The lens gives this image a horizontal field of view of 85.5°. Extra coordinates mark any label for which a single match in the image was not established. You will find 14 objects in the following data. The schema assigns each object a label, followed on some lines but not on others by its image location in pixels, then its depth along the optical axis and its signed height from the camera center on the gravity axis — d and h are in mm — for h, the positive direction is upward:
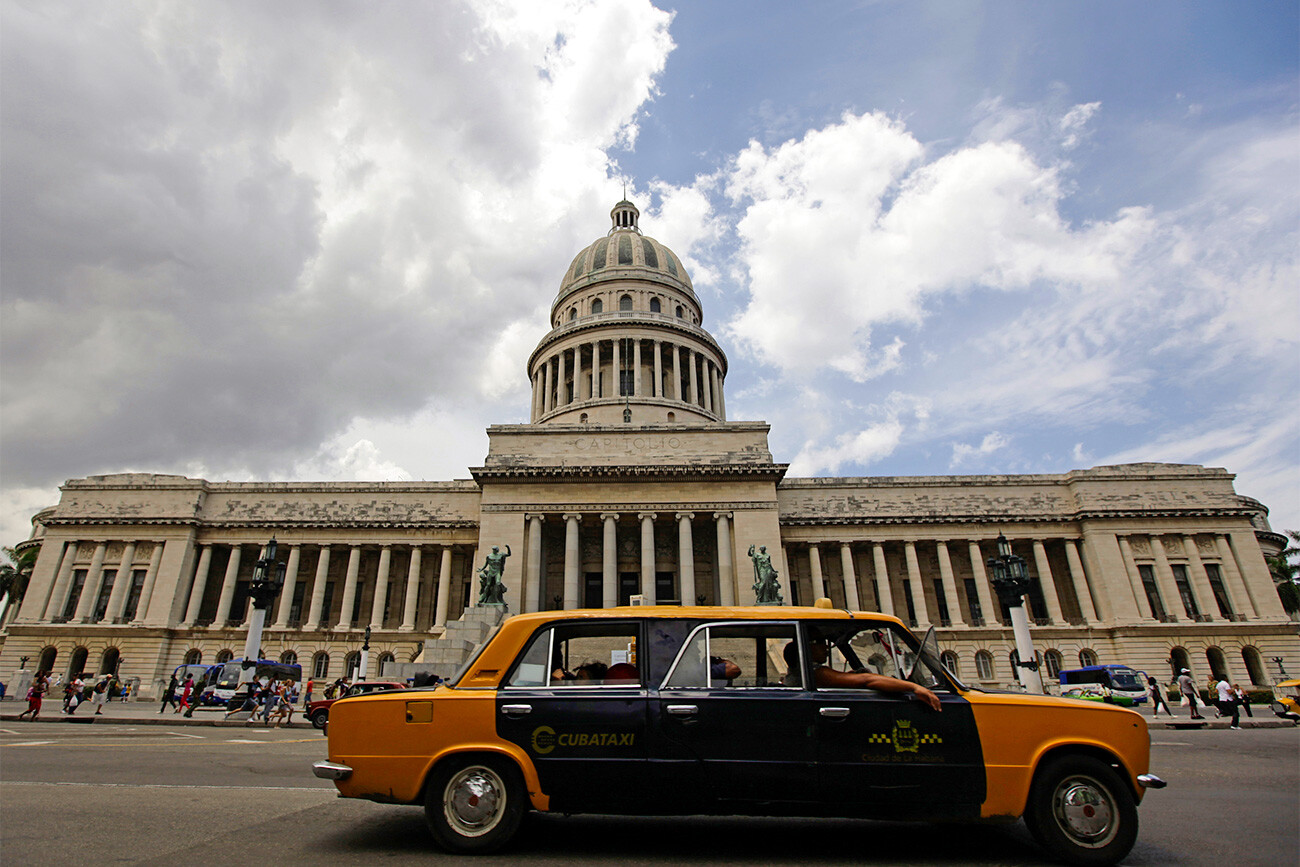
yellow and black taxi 5590 -254
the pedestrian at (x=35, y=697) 24120 +1055
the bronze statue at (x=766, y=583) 33375 +5727
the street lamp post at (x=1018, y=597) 25156 +3679
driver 5746 +233
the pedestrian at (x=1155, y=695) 27484 +220
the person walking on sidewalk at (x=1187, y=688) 24866 +426
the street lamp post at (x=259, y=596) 27281 +4633
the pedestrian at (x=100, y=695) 27098 +1200
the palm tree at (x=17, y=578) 57625 +11805
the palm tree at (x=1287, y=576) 52000 +8777
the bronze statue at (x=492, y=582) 32738 +5924
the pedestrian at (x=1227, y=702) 22078 -81
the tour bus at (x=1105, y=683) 32312 +856
